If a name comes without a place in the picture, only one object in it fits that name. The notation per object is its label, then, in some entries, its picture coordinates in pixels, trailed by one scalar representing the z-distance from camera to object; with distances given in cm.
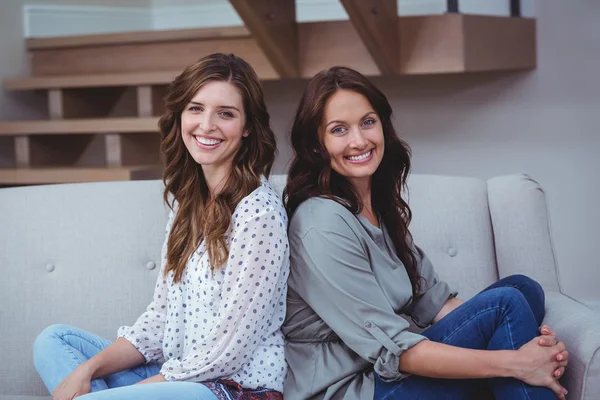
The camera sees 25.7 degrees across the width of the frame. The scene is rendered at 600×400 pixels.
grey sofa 296
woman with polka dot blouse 250
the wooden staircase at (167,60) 392
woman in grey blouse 248
